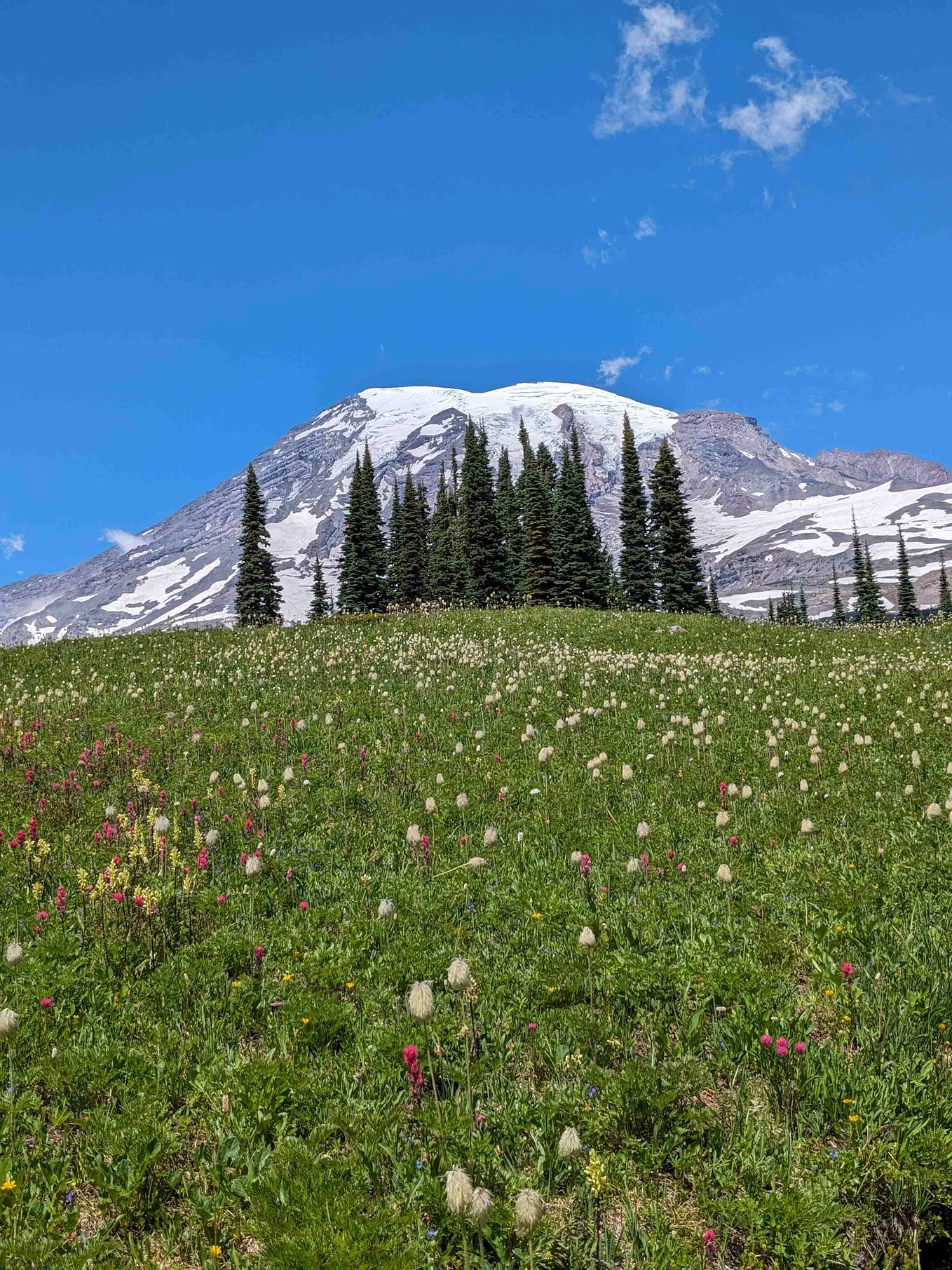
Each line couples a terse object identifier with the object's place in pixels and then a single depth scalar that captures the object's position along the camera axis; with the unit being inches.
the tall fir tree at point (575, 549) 2362.2
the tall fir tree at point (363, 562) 2472.9
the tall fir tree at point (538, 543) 2220.7
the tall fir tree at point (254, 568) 2295.8
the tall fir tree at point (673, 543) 2281.0
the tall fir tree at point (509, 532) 2608.3
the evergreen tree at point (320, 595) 2999.3
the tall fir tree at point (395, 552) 2844.5
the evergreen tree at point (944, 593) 2992.1
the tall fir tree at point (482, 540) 2501.2
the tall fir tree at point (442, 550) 2849.4
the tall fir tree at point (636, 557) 2338.8
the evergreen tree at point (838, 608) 3077.0
